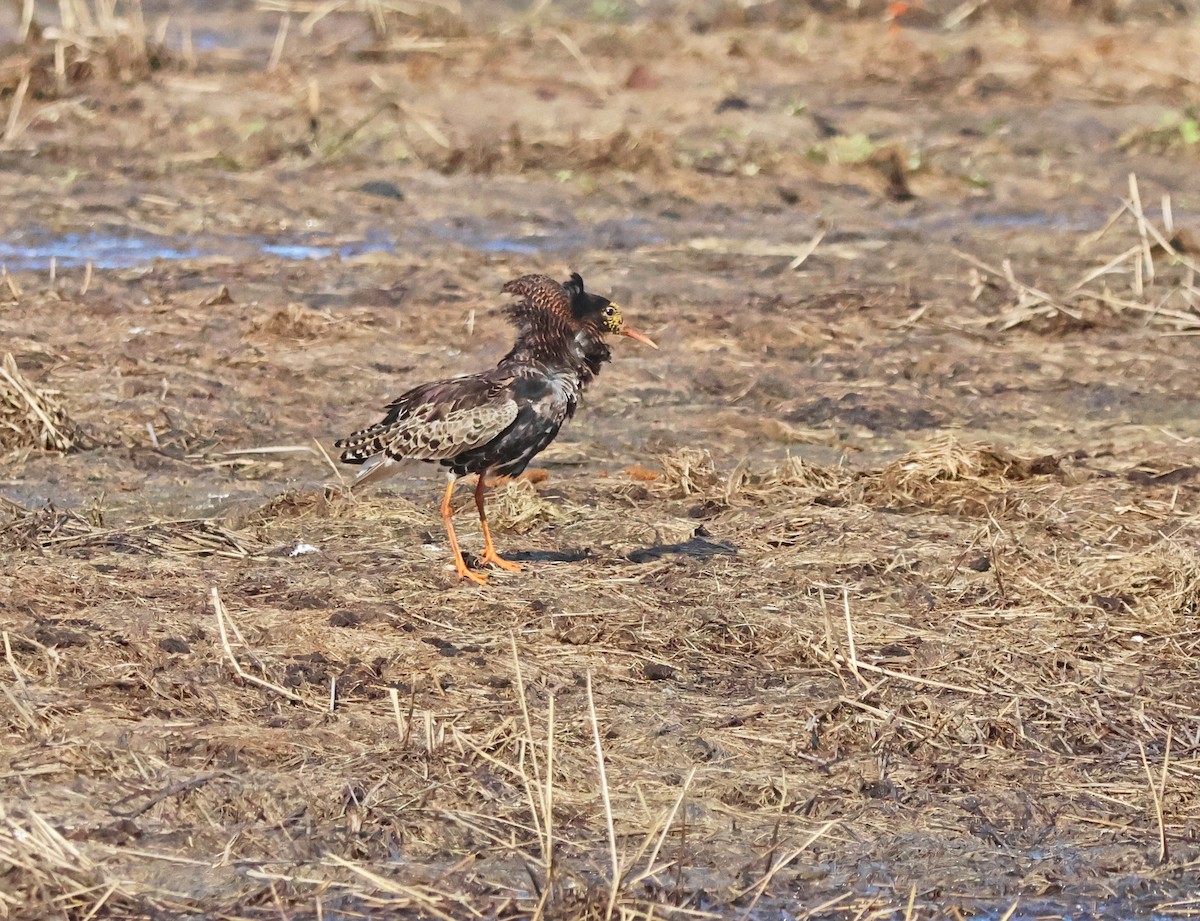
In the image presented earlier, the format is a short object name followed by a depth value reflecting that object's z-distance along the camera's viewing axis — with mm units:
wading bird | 14805
